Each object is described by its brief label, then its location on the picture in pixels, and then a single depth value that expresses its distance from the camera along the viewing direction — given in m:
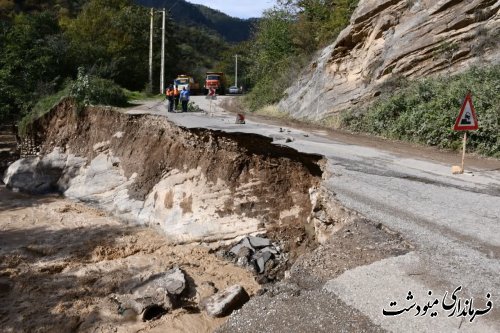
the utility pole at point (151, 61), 37.71
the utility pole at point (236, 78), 69.69
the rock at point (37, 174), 14.73
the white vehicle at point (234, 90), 50.09
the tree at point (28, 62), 22.31
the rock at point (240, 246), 8.42
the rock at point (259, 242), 8.34
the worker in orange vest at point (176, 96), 20.15
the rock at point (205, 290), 7.22
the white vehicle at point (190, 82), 35.64
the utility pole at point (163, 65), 36.73
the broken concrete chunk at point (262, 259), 7.76
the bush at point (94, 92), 17.30
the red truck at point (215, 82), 44.12
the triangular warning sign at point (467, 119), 9.27
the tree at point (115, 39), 35.19
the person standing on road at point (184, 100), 20.00
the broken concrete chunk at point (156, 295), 6.70
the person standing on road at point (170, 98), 19.36
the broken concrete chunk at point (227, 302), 6.33
